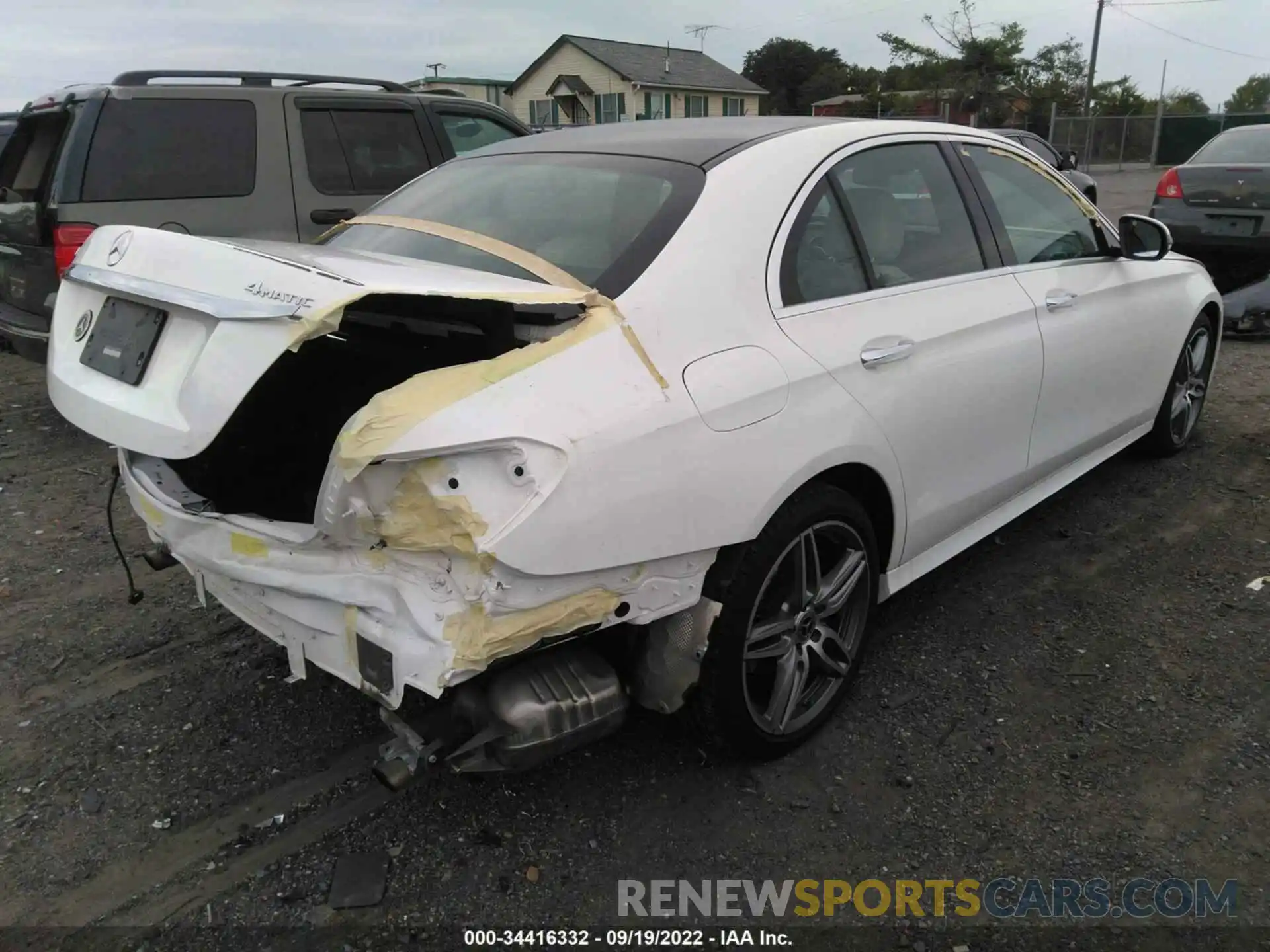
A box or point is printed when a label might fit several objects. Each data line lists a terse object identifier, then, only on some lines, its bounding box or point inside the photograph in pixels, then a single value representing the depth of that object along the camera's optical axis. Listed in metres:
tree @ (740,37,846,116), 75.62
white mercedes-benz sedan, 1.94
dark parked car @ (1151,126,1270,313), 8.31
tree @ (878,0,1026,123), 39.75
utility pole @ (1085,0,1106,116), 34.59
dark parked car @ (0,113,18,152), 8.90
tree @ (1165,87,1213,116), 48.41
